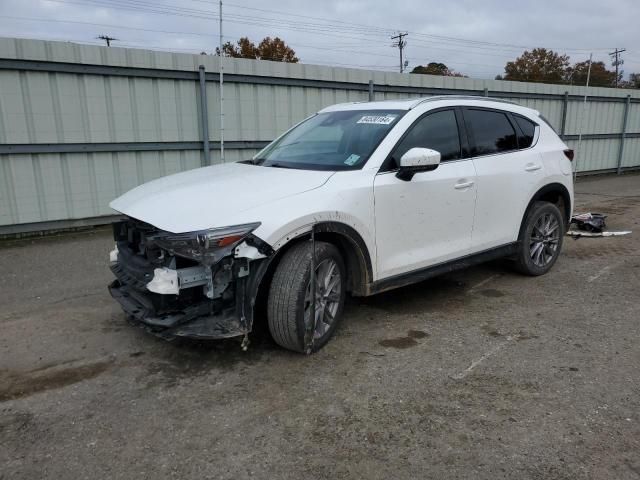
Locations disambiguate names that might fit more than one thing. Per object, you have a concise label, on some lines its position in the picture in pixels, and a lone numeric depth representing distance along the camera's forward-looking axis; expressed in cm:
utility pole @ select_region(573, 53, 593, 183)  1491
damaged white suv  324
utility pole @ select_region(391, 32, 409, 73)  5202
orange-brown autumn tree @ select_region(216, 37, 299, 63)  4325
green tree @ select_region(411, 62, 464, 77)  5341
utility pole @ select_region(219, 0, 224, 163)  851
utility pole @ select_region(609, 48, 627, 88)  5879
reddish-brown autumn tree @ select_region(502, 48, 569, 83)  5578
